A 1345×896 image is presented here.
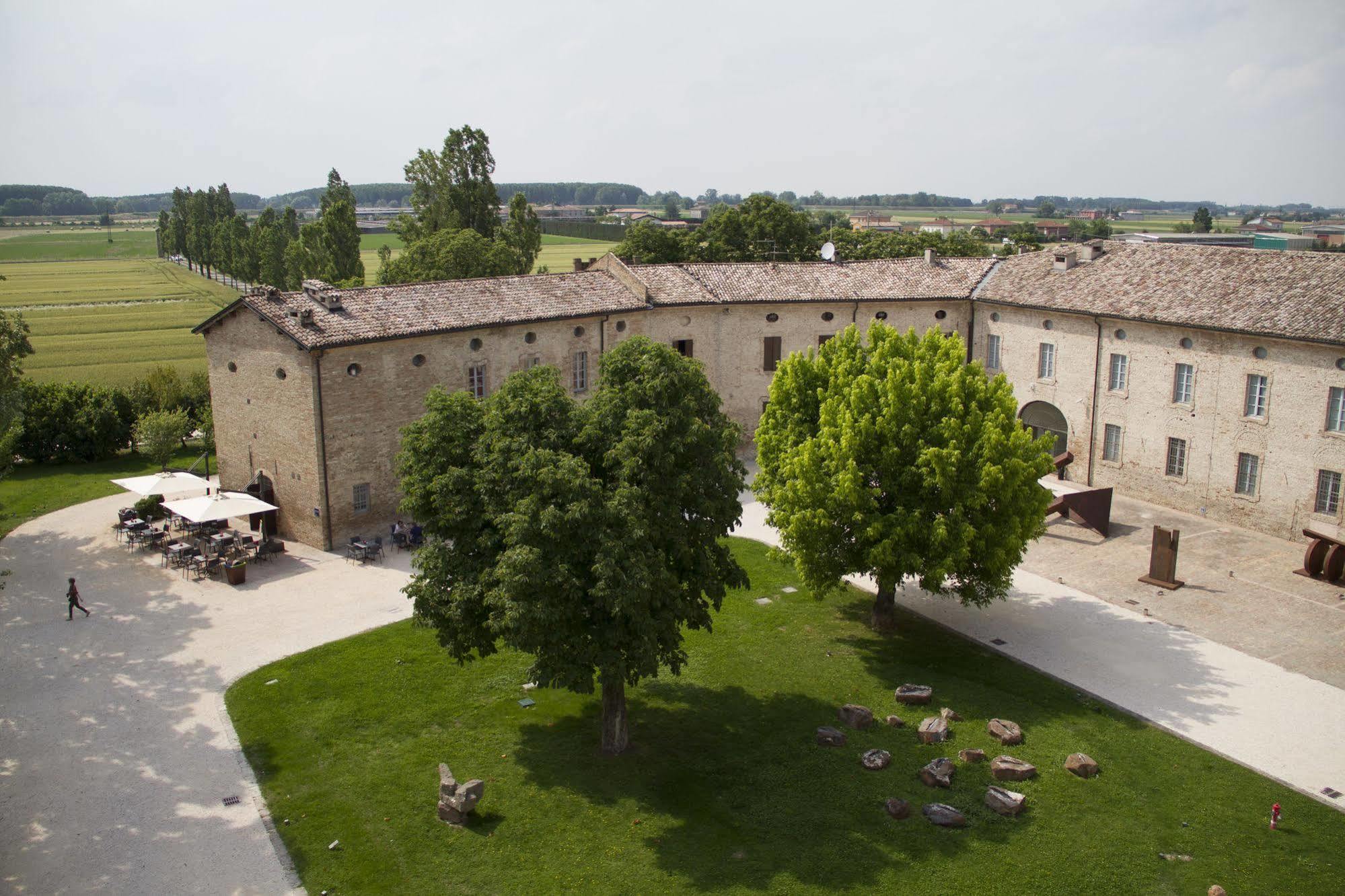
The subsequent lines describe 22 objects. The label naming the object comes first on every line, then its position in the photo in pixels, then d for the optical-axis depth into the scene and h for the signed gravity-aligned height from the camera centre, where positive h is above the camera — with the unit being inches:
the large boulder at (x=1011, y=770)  824.3 -422.3
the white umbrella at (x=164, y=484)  1353.3 -314.8
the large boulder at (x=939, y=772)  815.7 -421.9
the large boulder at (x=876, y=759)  842.8 -424.2
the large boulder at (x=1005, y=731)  882.1 -420.9
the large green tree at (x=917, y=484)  1002.1 -233.2
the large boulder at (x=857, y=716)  913.5 -420.4
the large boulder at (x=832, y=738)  879.1 -422.1
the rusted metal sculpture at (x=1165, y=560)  1250.0 -380.9
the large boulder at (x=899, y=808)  774.5 -426.6
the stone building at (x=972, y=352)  1358.3 -149.3
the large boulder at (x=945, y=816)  762.2 -426.2
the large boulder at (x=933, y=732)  887.1 -420.9
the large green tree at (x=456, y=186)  2741.1 +183.2
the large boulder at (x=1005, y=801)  775.7 -422.4
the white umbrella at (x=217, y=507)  1267.2 -325.4
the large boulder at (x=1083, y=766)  833.5 -423.8
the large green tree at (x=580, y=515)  722.2 -195.7
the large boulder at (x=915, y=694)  959.0 -419.9
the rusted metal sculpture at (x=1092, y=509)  1425.9 -361.5
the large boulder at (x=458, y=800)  759.1 -413.0
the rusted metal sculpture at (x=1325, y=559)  1245.1 -377.8
